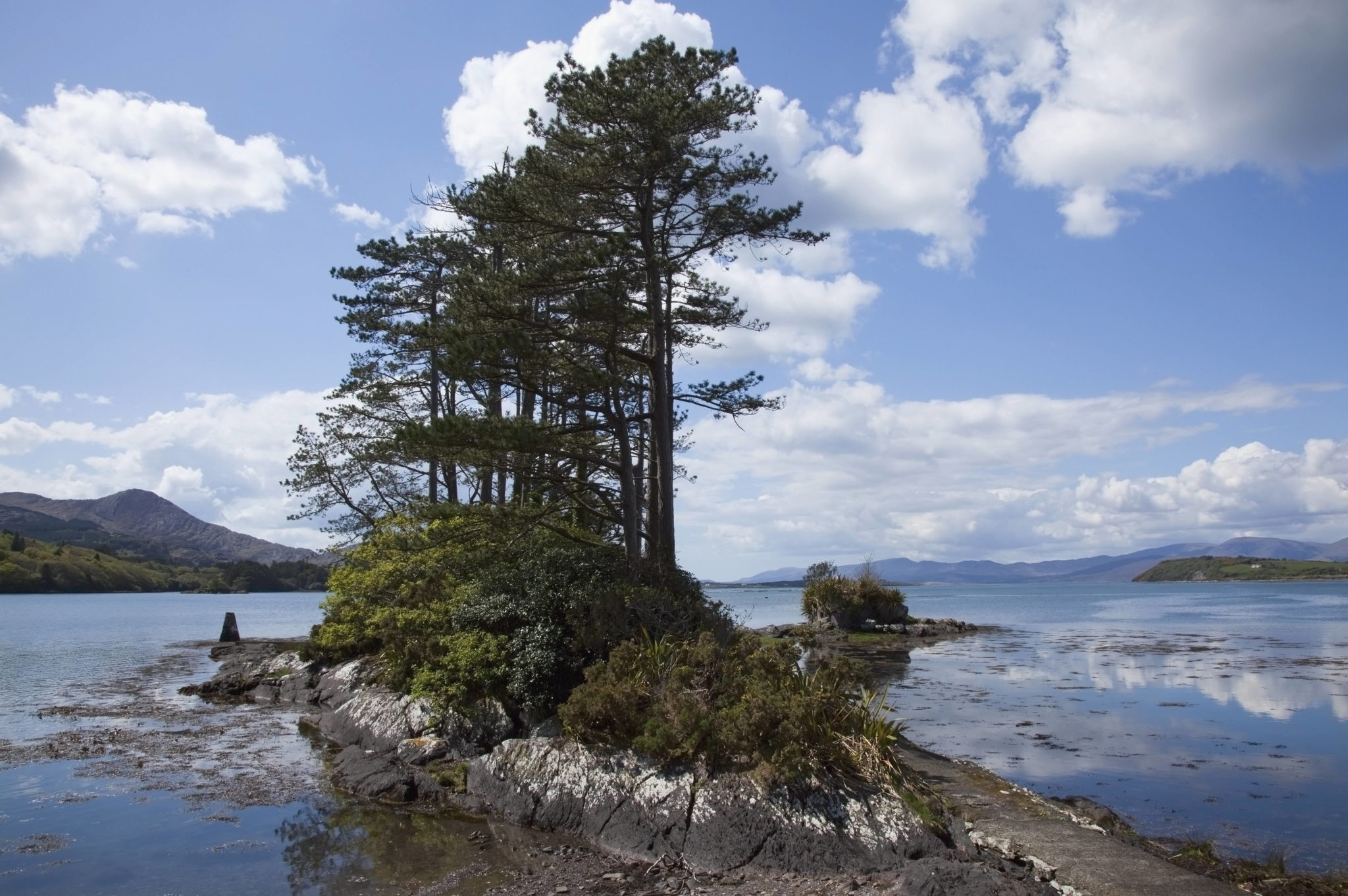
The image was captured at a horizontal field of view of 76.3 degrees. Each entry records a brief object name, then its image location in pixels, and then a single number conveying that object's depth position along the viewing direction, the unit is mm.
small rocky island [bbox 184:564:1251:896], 8406
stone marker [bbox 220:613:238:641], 38219
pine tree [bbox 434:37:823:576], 16203
